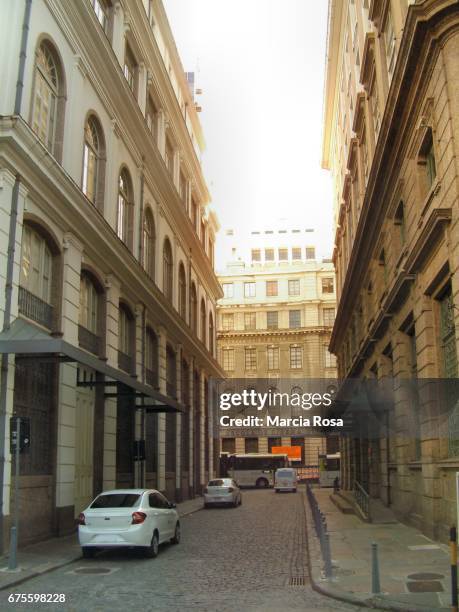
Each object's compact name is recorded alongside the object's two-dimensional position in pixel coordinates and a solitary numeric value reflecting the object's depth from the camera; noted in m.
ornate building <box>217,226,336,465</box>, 77.25
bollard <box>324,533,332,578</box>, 11.79
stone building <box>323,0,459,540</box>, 15.08
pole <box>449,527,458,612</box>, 7.82
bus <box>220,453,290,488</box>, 58.66
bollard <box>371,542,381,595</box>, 10.25
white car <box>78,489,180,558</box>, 14.36
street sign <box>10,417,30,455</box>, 13.66
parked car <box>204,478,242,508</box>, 33.00
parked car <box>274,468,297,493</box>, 48.75
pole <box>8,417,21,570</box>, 12.83
